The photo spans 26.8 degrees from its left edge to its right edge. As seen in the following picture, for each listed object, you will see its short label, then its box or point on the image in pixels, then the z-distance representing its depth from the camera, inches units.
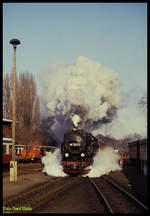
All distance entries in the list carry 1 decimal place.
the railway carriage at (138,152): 1042.6
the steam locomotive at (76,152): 798.5
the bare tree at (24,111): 2149.9
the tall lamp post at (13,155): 718.6
